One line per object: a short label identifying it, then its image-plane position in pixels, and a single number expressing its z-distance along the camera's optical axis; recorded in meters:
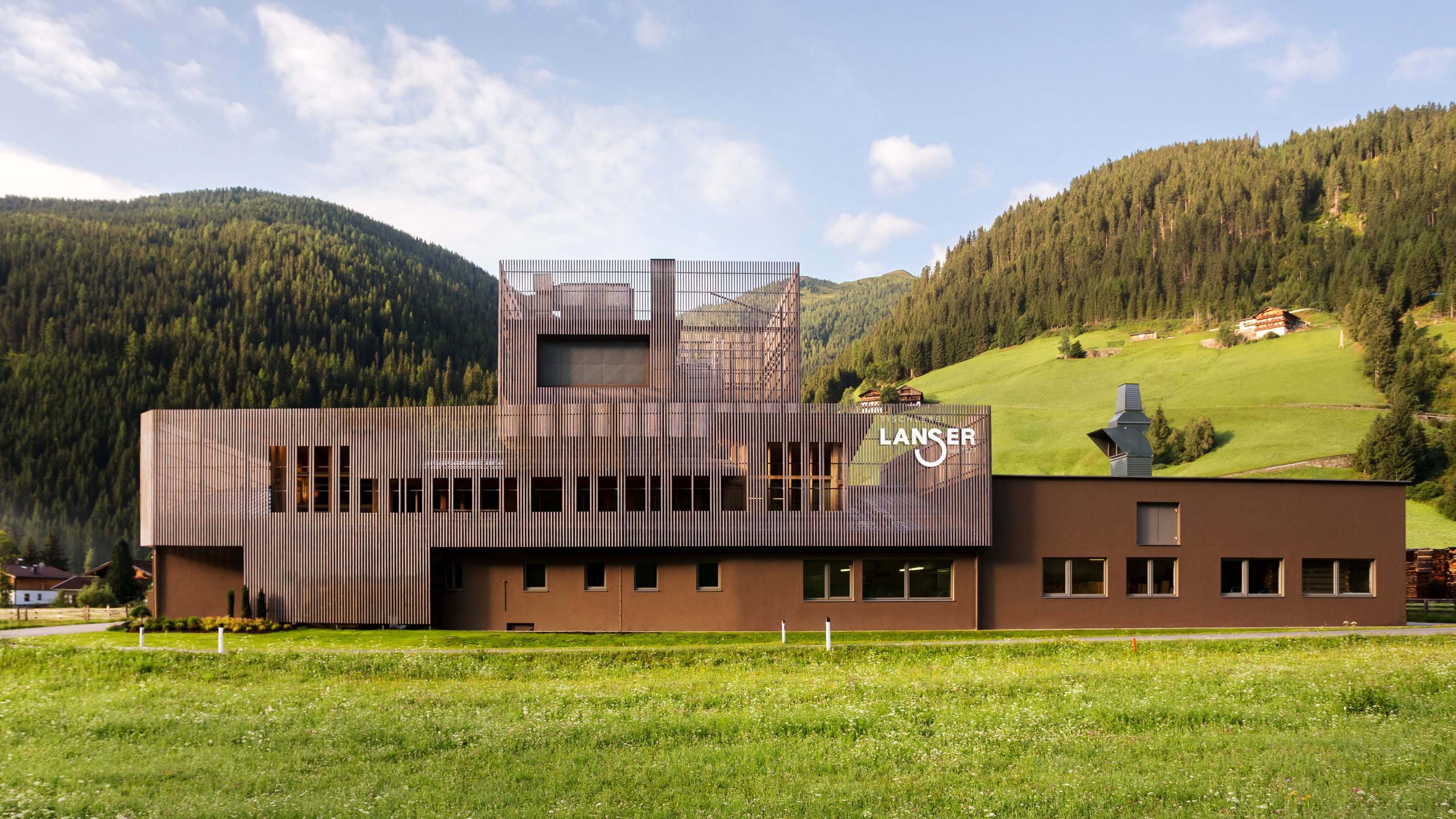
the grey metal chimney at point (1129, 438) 40.44
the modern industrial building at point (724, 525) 36.31
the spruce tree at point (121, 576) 74.38
